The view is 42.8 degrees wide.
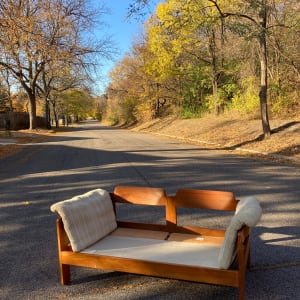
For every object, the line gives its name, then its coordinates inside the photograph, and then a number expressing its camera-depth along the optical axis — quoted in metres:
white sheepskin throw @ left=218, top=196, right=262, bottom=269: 3.21
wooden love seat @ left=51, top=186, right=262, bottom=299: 3.30
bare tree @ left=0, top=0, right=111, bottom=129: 12.83
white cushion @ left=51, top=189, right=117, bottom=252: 3.76
